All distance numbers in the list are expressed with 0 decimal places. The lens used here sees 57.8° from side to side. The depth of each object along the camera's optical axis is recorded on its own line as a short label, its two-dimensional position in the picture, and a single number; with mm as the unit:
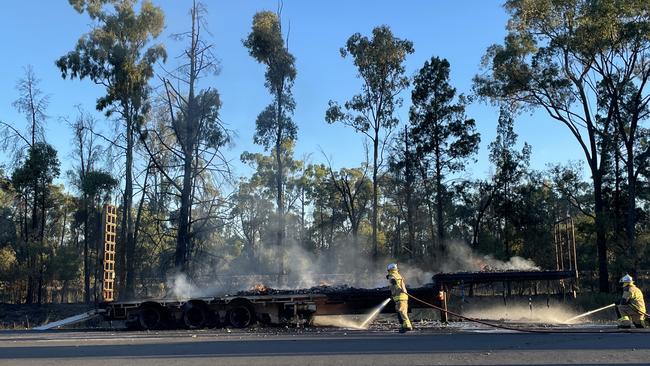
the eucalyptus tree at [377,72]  42156
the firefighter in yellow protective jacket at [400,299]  15429
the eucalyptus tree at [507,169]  46906
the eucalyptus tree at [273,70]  41031
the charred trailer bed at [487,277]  18219
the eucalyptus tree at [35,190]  42000
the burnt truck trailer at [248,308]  18906
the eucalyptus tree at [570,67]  35719
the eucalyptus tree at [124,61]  39781
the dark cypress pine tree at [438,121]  42531
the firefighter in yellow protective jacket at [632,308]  15383
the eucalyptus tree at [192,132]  35219
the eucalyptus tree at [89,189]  40750
